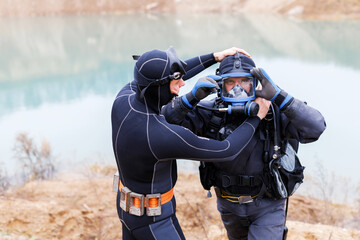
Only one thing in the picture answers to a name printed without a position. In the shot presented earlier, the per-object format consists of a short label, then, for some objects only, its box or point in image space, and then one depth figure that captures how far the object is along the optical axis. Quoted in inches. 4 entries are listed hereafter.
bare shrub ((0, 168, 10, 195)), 299.9
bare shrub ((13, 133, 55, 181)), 351.6
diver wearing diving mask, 113.1
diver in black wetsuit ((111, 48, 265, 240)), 95.7
